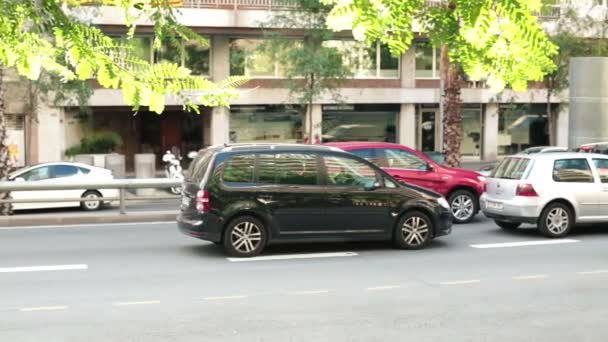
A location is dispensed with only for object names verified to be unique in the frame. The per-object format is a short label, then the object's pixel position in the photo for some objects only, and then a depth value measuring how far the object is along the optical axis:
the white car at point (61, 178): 19.42
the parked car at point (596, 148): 17.91
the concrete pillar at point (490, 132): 37.94
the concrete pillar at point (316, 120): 34.38
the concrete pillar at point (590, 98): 21.78
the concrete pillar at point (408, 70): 36.03
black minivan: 12.14
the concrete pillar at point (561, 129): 39.03
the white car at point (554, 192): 14.17
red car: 16.52
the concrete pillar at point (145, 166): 25.33
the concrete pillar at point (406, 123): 36.31
